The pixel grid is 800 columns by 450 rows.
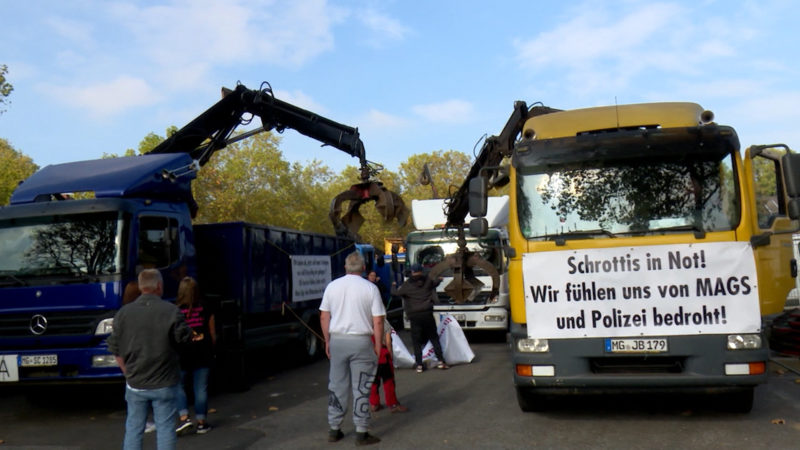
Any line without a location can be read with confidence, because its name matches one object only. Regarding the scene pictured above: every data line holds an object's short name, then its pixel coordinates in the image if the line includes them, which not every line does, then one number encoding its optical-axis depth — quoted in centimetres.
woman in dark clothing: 728
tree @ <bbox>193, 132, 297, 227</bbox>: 4016
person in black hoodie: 1083
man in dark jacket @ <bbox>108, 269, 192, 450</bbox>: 497
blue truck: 791
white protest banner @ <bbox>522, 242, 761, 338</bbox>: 627
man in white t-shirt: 639
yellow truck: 625
